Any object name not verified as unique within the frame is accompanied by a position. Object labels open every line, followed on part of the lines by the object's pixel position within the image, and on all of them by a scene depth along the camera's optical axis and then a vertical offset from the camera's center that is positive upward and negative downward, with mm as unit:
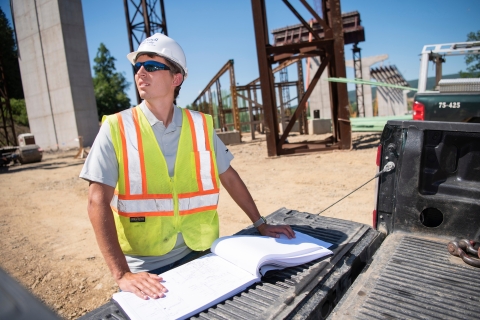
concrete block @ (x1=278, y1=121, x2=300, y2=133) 20269 -563
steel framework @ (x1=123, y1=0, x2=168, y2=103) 16016 +5723
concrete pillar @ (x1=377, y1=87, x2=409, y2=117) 28516 +771
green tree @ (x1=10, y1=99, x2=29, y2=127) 29673 +3369
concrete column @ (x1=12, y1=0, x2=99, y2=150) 19516 +4714
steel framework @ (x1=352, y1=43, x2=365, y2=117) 28455 +3403
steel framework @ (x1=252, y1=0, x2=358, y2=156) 8367 +1558
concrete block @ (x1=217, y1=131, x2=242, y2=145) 15266 -501
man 1641 -228
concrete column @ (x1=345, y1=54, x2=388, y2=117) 28594 +2310
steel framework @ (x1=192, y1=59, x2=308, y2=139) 15429 +1559
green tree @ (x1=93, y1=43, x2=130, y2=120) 41312 +8023
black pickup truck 1330 -705
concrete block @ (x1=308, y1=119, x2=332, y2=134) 17219 -444
